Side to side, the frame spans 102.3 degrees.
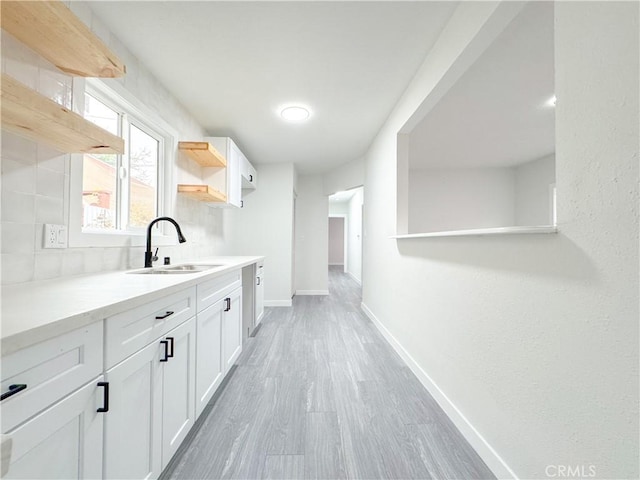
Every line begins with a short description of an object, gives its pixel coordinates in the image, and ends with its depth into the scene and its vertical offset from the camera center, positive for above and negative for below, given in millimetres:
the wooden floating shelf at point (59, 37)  945 +836
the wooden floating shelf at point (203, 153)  2352 +857
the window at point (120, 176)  1398 +455
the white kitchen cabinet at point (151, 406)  833 -639
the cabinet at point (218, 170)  2363 +835
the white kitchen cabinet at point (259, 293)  3004 -620
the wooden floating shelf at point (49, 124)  846 +452
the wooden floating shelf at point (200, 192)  2340 +466
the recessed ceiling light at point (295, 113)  2516 +1308
